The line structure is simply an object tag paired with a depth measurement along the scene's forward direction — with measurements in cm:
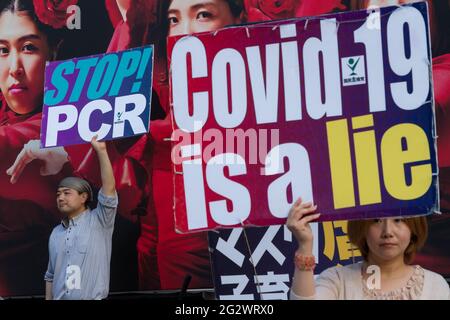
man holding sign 564
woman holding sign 367
